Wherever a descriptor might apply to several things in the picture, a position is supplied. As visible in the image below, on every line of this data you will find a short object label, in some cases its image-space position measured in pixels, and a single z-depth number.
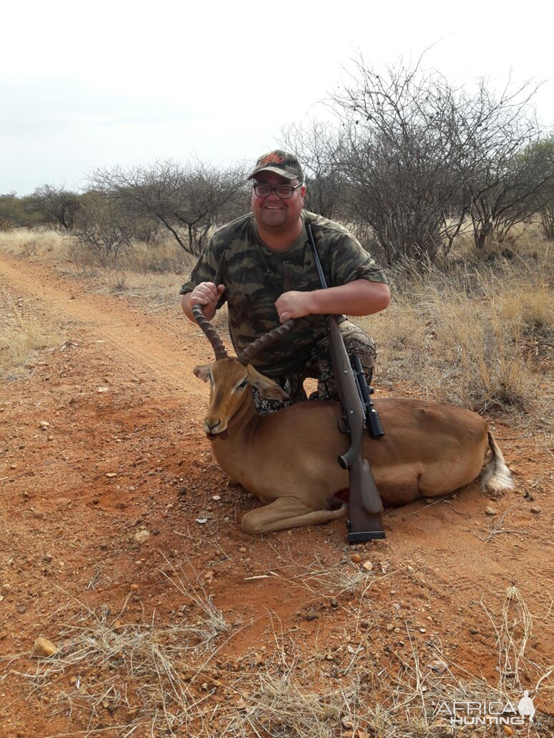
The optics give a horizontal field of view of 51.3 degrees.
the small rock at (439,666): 2.38
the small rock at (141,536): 3.55
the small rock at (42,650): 2.62
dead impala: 3.58
